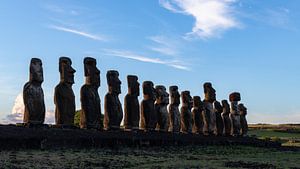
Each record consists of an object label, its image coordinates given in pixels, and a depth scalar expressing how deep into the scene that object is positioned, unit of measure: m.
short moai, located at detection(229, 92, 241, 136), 29.31
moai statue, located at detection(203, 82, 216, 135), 26.23
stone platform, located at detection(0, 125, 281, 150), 11.91
